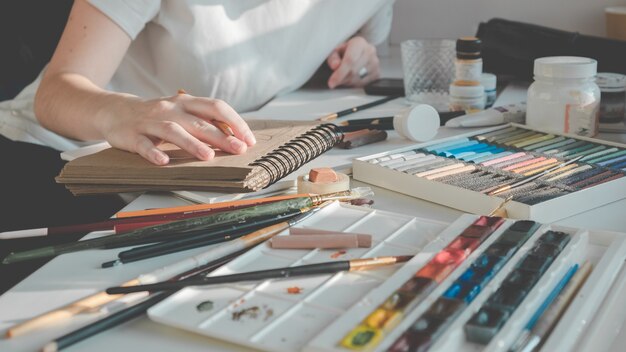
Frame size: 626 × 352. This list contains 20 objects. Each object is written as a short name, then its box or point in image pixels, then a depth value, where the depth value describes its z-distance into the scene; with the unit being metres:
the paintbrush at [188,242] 0.66
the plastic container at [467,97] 1.13
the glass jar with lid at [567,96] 0.95
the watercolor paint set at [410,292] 0.50
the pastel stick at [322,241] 0.64
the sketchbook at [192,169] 0.82
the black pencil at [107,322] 0.52
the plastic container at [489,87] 1.18
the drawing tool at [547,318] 0.50
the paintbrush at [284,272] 0.58
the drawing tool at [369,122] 1.05
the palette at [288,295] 0.52
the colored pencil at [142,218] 0.71
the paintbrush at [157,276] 0.55
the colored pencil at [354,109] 1.14
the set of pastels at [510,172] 0.75
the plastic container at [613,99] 1.05
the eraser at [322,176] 0.79
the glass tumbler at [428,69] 1.25
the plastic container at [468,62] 1.14
